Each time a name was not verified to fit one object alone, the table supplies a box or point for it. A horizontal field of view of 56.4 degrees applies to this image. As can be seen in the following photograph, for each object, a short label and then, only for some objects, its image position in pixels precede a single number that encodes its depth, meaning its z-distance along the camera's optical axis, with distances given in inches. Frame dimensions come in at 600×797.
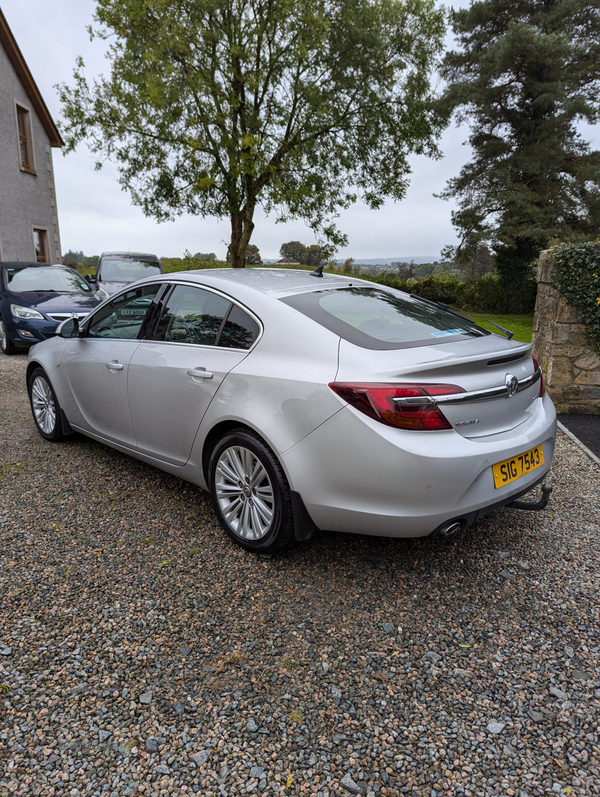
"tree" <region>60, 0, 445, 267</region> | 628.4
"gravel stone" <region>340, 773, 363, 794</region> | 69.3
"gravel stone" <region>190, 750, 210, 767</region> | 73.1
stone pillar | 248.7
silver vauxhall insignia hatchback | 98.3
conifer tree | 816.3
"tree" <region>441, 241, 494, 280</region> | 934.4
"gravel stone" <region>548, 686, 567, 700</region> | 83.7
